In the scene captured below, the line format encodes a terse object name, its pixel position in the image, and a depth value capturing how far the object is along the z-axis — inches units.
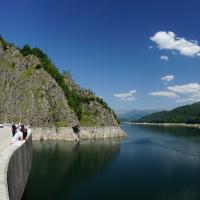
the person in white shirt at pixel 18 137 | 805.4
